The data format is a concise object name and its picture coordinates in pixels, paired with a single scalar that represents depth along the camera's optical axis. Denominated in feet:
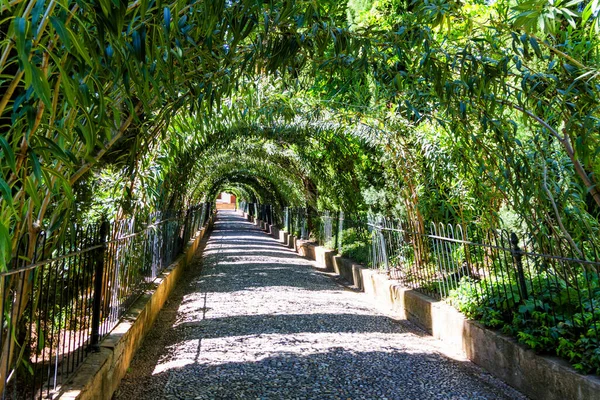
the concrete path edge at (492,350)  9.77
